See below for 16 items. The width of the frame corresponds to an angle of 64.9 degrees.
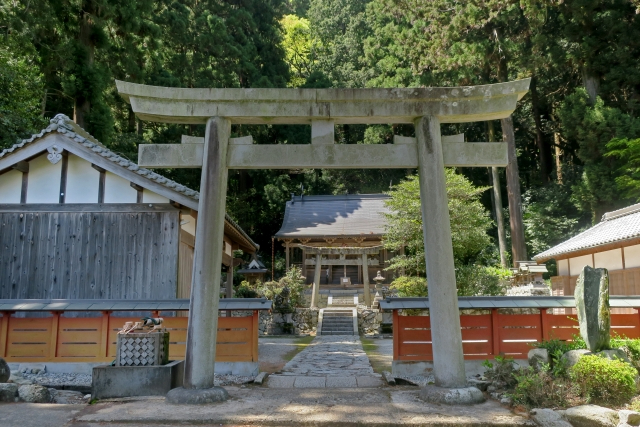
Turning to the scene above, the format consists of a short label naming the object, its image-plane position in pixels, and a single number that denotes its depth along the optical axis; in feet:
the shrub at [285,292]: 64.90
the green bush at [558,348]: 21.13
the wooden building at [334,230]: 86.53
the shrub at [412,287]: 54.29
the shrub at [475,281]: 52.19
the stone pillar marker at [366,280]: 71.77
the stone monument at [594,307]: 21.58
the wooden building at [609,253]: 43.37
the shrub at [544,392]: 19.57
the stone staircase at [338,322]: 63.67
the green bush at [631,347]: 22.41
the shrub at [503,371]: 23.51
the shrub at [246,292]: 63.52
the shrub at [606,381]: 19.20
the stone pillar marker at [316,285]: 71.97
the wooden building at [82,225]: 35.37
